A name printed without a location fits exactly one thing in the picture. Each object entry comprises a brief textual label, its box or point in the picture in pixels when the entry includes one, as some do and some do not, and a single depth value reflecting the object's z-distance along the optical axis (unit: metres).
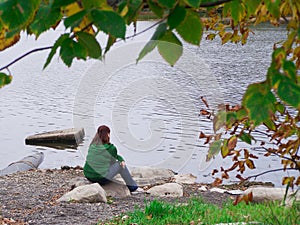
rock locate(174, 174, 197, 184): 21.39
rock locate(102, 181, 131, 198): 16.17
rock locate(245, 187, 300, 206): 15.12
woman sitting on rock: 16.68
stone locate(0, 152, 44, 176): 23.79
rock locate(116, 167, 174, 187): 20.34
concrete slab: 32.39
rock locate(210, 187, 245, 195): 18.65
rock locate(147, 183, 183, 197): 16.86
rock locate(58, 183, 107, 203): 14.57
